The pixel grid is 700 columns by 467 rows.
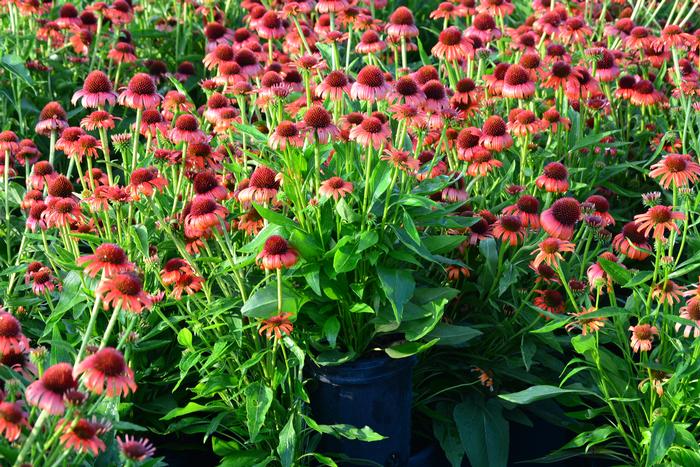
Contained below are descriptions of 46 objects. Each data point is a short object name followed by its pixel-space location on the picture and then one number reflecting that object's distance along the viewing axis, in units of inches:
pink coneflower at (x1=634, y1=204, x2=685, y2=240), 105.3
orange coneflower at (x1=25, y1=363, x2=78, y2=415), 71.0
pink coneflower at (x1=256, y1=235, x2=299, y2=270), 98.7
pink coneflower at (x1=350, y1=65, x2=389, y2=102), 112.1
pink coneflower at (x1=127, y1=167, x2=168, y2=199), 106.7
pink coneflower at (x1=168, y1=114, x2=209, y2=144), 114.1
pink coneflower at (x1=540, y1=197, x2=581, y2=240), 112.4
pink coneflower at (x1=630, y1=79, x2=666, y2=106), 158.7
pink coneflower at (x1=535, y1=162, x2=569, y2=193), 123.1
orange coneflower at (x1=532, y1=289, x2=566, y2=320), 117.8
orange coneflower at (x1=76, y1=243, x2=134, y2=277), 86.0
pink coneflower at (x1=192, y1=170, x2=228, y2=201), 106.9
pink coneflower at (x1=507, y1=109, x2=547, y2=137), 132.3
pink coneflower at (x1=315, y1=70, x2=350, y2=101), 115.3
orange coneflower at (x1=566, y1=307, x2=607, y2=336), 107.1
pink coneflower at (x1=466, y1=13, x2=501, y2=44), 160.9
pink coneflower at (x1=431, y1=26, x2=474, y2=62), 146.9
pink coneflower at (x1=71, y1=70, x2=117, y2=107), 125.3
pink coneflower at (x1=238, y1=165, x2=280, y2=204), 107.0
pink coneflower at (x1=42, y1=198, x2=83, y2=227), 107.4
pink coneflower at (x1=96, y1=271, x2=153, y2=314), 79.1
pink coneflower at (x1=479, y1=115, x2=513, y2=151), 126.6
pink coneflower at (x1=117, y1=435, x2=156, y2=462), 73.7
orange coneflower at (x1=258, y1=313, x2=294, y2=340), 100.3
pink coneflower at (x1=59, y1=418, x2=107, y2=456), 70.9
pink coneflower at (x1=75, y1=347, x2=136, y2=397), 72.4
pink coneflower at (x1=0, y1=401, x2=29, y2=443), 70.3
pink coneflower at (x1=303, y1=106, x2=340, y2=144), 105.3
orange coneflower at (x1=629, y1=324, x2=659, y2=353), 105.9
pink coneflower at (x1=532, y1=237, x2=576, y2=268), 110.0
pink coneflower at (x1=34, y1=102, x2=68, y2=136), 130.4
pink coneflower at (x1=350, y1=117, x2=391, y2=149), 104.7
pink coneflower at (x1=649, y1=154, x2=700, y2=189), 115.0
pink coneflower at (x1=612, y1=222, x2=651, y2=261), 117.7
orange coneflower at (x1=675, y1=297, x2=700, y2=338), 103.8
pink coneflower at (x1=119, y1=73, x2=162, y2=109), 119.7
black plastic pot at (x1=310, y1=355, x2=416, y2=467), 110.7
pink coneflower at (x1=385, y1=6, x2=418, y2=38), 149.9
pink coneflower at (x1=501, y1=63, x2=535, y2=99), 136.7
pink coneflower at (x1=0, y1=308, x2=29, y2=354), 80.4
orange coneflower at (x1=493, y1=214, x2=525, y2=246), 118.3
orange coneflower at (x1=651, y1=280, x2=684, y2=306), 105.8
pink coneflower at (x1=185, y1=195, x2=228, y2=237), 101.4
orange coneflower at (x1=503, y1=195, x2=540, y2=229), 120.9
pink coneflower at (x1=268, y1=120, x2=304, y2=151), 105.2
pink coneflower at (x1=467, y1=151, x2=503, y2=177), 128.0
